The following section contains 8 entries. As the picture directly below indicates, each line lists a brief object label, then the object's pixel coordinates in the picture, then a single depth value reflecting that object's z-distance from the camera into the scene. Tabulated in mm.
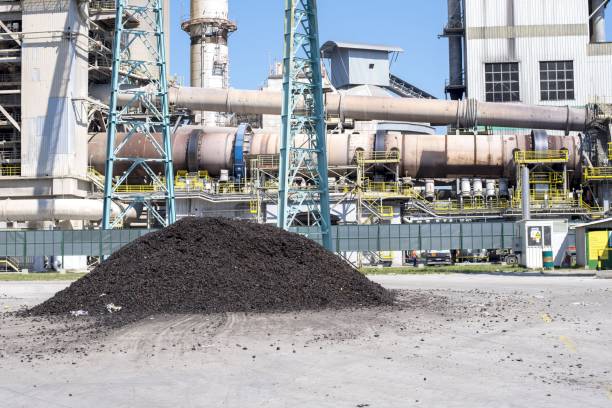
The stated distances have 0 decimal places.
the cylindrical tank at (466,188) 51462
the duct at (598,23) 60469
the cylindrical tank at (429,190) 51250
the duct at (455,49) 63250
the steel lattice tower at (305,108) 37438
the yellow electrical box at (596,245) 34938
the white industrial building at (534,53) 58312
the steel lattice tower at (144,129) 41719
